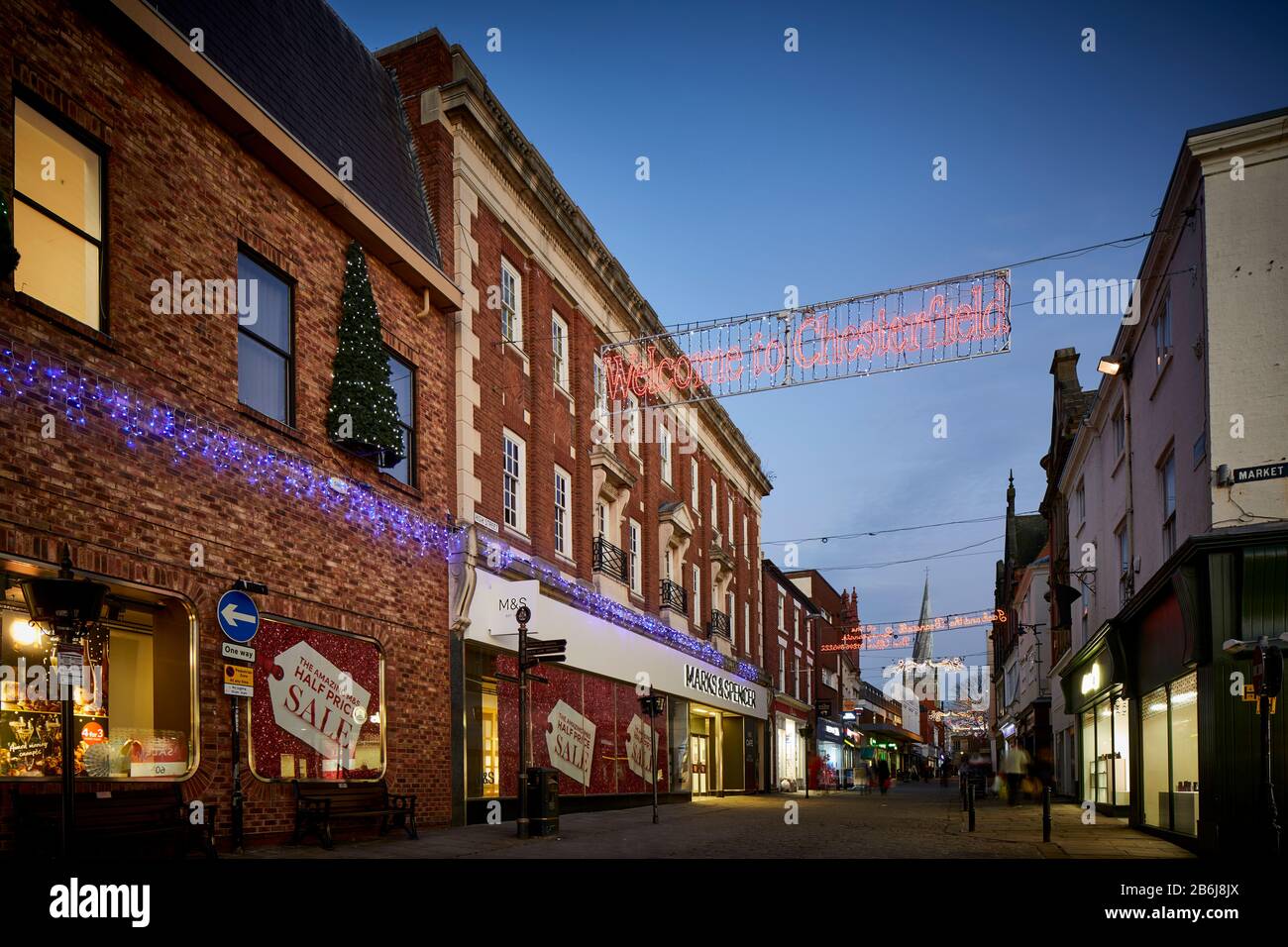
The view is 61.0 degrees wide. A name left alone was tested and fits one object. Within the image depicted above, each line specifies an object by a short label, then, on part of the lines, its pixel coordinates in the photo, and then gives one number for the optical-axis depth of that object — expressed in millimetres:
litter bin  16672
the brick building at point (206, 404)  10734
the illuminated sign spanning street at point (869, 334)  16656
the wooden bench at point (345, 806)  13812
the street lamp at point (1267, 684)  11547
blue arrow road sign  11875
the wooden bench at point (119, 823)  9703
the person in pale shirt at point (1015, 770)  29438
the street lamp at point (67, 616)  8258
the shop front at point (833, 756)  54359
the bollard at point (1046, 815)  15680
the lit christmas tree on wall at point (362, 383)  15594
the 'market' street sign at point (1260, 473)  13469
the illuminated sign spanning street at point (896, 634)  39031
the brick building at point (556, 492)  19969
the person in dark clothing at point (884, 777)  42562
